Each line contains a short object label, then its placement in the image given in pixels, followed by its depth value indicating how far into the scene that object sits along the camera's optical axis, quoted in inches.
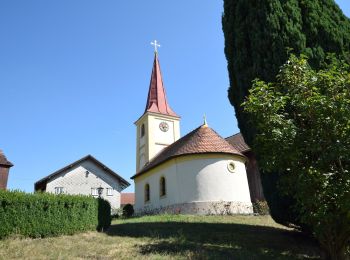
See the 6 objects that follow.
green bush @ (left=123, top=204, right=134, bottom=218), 1340.1
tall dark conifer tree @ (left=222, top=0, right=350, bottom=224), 510.9
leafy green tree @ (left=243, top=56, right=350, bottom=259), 331.0
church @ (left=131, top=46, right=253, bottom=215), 988.6
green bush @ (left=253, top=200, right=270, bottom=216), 946.8
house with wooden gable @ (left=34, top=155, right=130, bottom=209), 1552.7
